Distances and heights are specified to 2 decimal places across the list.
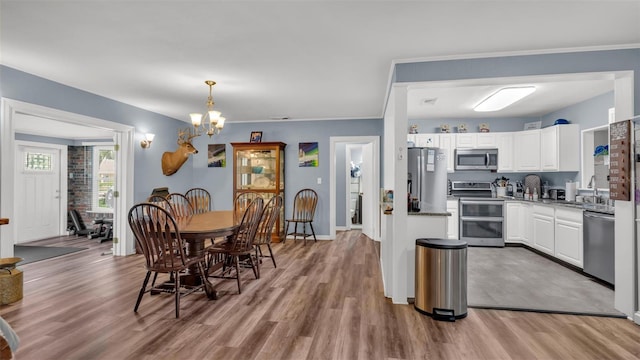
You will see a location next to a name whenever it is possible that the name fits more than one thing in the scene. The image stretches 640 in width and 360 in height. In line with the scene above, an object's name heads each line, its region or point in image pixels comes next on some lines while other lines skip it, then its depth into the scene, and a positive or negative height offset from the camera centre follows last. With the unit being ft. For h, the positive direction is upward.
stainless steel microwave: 18.25 +1.42
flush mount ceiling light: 12.53 +3.82
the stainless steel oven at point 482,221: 17.22 -2.13
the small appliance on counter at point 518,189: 18.62 -0.40
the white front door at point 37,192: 20.35 -0.74
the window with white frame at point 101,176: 23.57 +0.41
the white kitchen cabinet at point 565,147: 15.65 +1.85
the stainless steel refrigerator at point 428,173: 15.56 +0.49
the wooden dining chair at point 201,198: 20.70 -1.12
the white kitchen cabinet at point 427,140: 18.67 +2.59
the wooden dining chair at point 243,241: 10.98 -2.20
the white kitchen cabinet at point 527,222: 16.28 -2.10
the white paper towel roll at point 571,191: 15.47 -0.39
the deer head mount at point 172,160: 18.72 +1.32
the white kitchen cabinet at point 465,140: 18.57 +2.59
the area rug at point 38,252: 15.38 -3.83
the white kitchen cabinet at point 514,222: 17.04 -2.17
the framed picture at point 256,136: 20.97 +3.13
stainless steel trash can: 8.75 -2.80
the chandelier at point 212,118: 12.48 +2.61
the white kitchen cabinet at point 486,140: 18.34 +2.55
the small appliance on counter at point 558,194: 16.60 -0.59
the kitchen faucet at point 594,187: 13.89 -0.17
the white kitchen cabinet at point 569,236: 12.69 -2.27
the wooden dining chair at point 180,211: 13.05 -1.36
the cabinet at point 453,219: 17.61 -2.11
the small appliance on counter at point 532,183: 18.12 +0.00
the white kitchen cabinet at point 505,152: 18.15 +1.83
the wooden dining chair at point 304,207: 20.11 -1.65
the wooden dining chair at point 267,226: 13.15 -1.92
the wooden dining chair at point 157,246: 8.72 -1.86
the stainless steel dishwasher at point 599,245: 10.98 -2.28
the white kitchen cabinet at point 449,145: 18.69 +2.29
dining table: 9.37 -1.54
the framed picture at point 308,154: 20.62 +1.89
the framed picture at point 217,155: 21.62 +1.88
